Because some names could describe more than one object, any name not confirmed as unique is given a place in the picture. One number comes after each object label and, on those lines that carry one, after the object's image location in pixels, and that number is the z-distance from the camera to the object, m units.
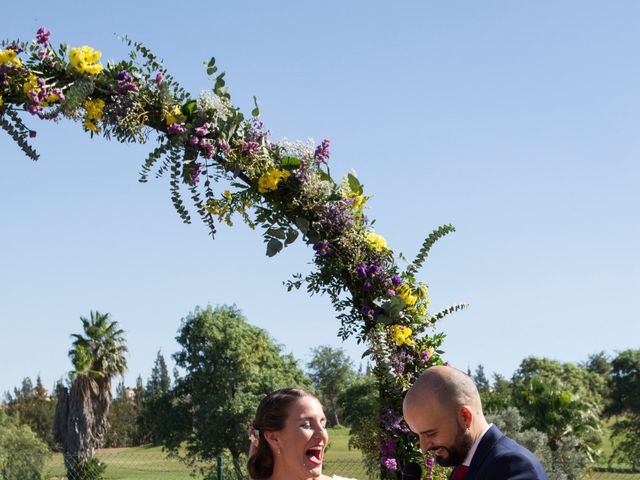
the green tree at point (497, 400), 45.53
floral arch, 6.33
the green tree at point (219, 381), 52.03
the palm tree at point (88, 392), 48.78
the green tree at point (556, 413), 36.66
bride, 4.43
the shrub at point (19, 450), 26.12
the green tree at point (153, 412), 55.53
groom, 3.40
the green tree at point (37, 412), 73.75
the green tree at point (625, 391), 62.11
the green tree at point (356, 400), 59.79
